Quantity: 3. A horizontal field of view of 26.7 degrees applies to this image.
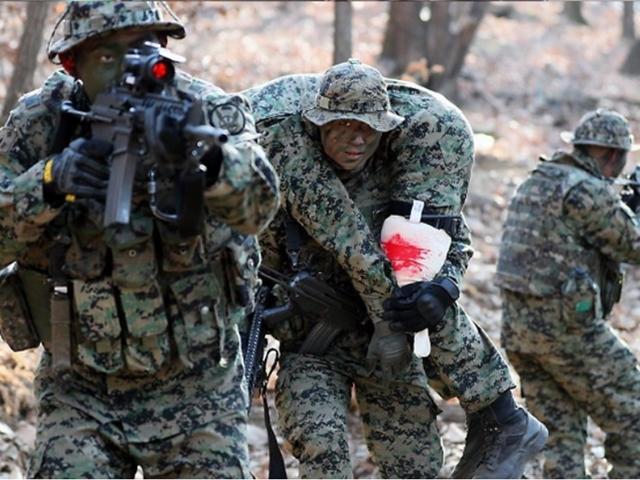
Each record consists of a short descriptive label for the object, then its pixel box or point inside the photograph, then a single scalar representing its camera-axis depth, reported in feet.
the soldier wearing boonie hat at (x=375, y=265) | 18.17
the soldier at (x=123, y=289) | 13.87
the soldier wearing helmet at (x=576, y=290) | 25.90
